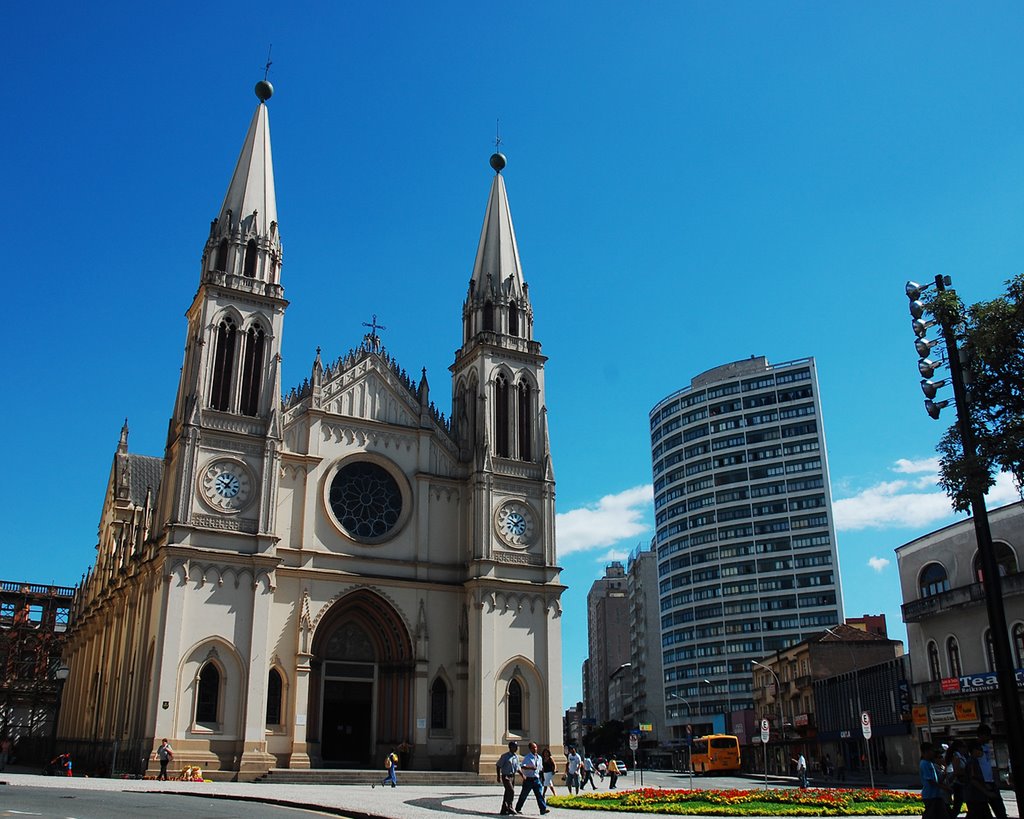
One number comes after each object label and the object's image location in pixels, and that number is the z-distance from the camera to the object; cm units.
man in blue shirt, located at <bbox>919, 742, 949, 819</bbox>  1426
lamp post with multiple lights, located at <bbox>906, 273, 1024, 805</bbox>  1357
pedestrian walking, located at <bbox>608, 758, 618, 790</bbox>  3666
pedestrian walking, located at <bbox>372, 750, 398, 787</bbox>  3450
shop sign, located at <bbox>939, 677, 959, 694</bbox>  4269
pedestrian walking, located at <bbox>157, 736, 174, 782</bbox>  3359
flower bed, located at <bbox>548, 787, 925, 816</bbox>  2180
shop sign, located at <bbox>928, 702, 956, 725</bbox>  4349
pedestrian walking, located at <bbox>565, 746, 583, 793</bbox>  3425
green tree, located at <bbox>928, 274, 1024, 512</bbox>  1620
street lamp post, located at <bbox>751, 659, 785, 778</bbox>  6677
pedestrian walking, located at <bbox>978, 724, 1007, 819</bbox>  1438
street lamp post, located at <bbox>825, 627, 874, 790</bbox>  5509
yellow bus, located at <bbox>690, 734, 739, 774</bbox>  5525
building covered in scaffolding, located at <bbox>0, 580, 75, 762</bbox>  7269
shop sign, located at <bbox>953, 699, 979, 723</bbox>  4188
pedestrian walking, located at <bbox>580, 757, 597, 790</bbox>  3747
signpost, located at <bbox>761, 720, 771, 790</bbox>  3716
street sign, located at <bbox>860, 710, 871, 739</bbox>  3073
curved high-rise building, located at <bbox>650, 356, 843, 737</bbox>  9356
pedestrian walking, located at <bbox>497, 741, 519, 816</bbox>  2138
